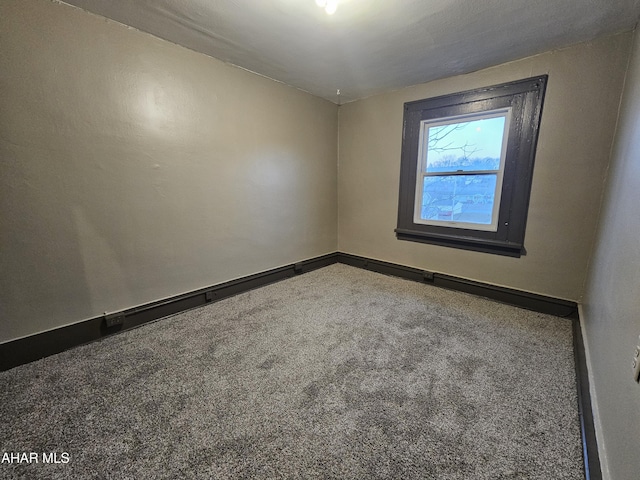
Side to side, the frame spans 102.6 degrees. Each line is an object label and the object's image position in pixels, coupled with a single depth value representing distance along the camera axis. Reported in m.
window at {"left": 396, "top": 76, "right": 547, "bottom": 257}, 2.25
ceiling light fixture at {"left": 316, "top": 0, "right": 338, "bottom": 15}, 1.39
